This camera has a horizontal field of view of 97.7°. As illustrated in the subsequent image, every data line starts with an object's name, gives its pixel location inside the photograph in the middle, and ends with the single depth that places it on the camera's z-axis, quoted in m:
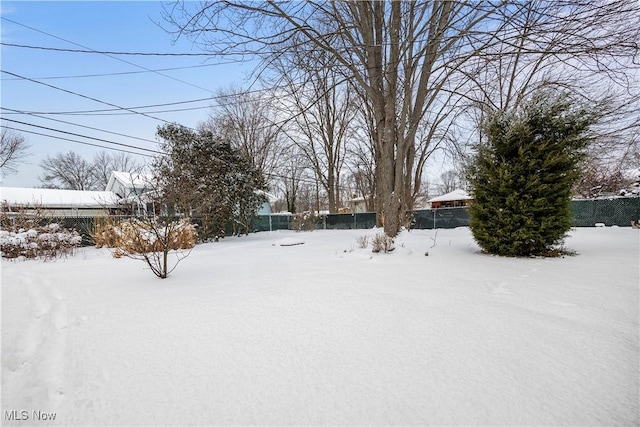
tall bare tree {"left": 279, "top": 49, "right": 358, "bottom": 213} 18.19
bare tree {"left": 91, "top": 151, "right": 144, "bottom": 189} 33.88
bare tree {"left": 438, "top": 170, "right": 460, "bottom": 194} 45.65
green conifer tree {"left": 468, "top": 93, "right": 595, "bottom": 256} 4.77
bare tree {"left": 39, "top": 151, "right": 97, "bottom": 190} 31.47
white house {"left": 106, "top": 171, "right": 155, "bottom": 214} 18.12
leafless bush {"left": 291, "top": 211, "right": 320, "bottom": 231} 16.44
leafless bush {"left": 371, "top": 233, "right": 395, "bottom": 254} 5.62
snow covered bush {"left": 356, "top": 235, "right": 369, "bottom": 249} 6.30
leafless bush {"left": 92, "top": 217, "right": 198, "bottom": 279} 4.23
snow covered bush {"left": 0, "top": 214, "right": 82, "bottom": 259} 7.04
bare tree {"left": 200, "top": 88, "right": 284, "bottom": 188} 20.42
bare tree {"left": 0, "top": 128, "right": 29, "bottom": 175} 22.67
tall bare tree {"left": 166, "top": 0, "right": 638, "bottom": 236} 4.60
